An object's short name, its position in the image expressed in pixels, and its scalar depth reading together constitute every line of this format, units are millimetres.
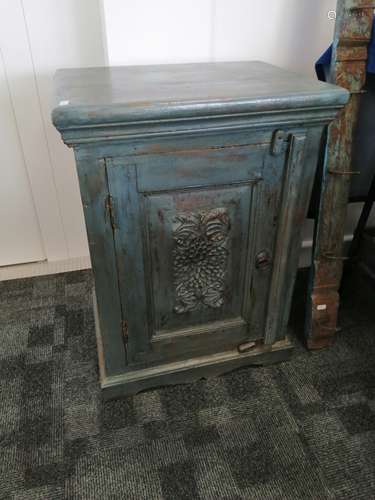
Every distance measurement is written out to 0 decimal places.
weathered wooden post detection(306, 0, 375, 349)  1152
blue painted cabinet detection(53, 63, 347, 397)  898
